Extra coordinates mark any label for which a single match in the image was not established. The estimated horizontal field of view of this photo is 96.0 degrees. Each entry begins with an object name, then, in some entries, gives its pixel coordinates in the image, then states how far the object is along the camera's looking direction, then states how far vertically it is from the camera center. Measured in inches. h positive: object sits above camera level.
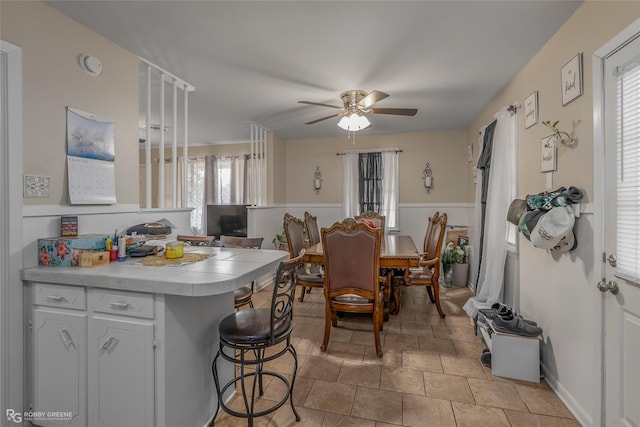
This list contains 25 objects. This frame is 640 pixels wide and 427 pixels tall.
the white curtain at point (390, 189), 203.0 +16.1
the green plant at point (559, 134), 73.5 +20.8
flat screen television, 185.8 -5.6
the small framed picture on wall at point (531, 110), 92.0 +33.7
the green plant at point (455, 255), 173.9 -26.3
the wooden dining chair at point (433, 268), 124.3 -25.2
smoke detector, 78.0 +40.8
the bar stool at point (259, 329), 57.7 -24.5
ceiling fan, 119.4 +43.1
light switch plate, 66.1 +6.2
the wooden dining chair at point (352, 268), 93.5 -18.8
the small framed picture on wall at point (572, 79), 69.5 +33.3
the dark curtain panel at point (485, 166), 133.1 +22.2
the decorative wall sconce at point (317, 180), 215.6 +23.9
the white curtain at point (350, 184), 208.1 +20.0
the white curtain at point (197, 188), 236.5 +19.6
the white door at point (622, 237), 54.1 -5.0
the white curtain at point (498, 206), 111.0 +2.3
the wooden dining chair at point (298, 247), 120.0 -16.6
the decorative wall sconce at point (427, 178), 197.8 +23.3
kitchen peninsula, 52.6 -25.1
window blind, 53.9 +7.5
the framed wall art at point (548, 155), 80.0 +16.3
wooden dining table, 102.1 -16.3
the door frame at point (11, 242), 61.7 -6.5
